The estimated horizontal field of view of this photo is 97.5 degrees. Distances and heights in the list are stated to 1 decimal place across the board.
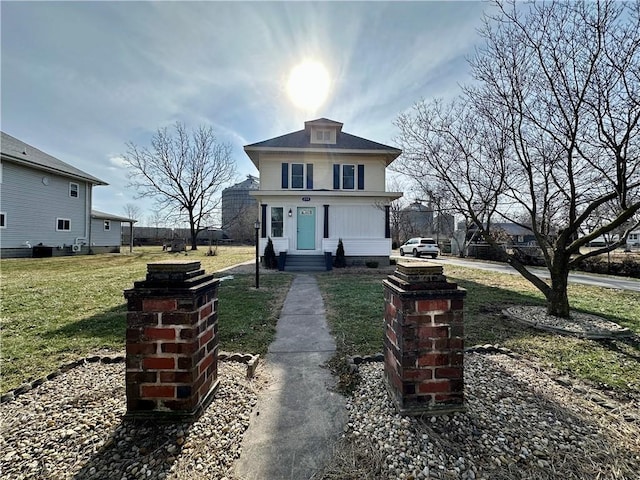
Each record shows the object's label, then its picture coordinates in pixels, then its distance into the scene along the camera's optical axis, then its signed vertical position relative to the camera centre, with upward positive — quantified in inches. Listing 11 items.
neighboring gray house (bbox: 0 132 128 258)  585.9 +86.2
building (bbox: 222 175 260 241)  1514.5 +201.1
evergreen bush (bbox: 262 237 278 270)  461.4 -25.8
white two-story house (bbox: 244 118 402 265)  487.5 +78.2
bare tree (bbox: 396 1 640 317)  151.4 +73.1
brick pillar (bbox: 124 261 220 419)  69.0 -25.7
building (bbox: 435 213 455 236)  918.4 +59.8
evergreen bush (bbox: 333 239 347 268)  475.8 -27.9
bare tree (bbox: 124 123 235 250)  1003.9 +230.9
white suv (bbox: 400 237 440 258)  722.4 -11.3
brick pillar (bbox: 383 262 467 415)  72.1 -26.4
